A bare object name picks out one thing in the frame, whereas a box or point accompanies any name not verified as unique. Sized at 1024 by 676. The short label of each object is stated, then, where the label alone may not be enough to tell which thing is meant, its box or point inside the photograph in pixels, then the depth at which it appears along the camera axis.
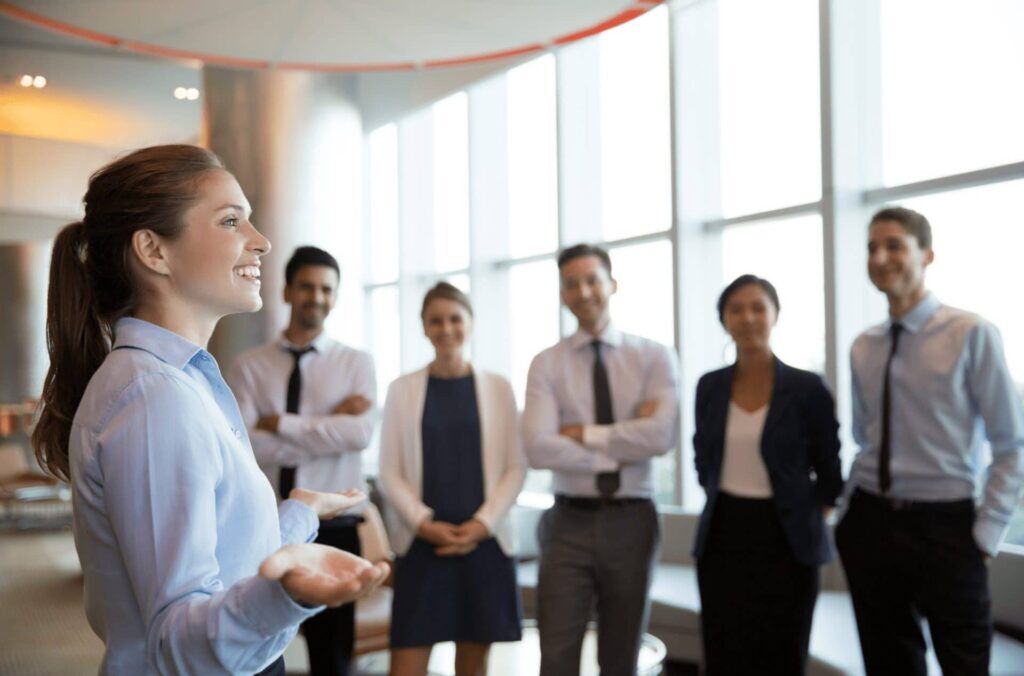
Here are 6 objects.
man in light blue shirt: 3.05
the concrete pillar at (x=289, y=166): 6.79
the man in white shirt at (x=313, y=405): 3.46
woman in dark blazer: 3.29
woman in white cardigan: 3.58
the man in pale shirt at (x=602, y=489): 3.50
